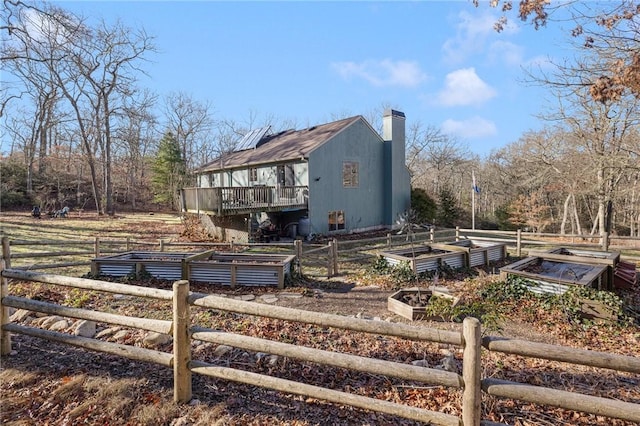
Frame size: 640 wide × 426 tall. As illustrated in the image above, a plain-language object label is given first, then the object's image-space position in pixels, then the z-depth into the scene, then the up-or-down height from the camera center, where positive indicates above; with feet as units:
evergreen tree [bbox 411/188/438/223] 82.84 +0.83
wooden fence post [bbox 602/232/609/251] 43.14 -4.74
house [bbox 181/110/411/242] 54.70 +4.80
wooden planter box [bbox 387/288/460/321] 20.20 -6.17
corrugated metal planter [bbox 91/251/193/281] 27.48 -4.66
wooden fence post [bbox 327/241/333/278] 33.81 -5.21
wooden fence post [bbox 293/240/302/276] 32.60 -4.32
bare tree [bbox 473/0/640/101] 21.43 +11.67
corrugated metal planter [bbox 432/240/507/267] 35.37 -4.85
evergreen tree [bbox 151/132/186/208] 118.01 +14.33
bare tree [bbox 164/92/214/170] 128.57 +31.92
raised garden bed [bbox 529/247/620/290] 27.22 -4.65
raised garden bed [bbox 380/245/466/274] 31.48 -5.04
